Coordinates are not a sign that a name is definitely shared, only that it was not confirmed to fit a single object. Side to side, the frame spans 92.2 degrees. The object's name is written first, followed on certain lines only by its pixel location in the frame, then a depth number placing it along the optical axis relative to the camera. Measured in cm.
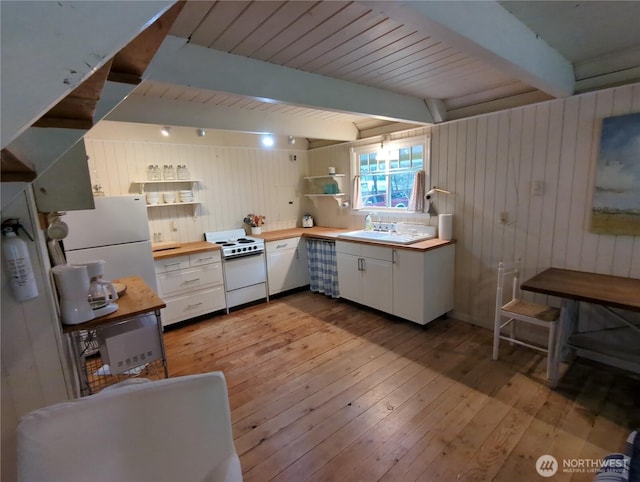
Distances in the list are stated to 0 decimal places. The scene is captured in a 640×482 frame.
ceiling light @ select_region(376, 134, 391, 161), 376
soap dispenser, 401
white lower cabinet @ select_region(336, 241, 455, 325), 304
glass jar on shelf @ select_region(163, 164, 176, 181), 365
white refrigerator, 273
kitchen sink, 329
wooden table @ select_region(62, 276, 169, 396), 170
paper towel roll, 322
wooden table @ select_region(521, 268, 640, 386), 198
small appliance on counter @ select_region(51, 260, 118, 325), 163
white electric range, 371
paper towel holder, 337
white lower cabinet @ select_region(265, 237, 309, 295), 410
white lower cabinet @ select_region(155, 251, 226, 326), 329
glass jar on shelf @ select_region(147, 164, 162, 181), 354
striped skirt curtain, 401
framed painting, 219
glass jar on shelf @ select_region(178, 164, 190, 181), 376
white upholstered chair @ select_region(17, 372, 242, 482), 92
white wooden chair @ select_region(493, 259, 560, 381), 223
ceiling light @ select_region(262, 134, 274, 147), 444
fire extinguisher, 129
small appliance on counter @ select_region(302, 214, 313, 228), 486
